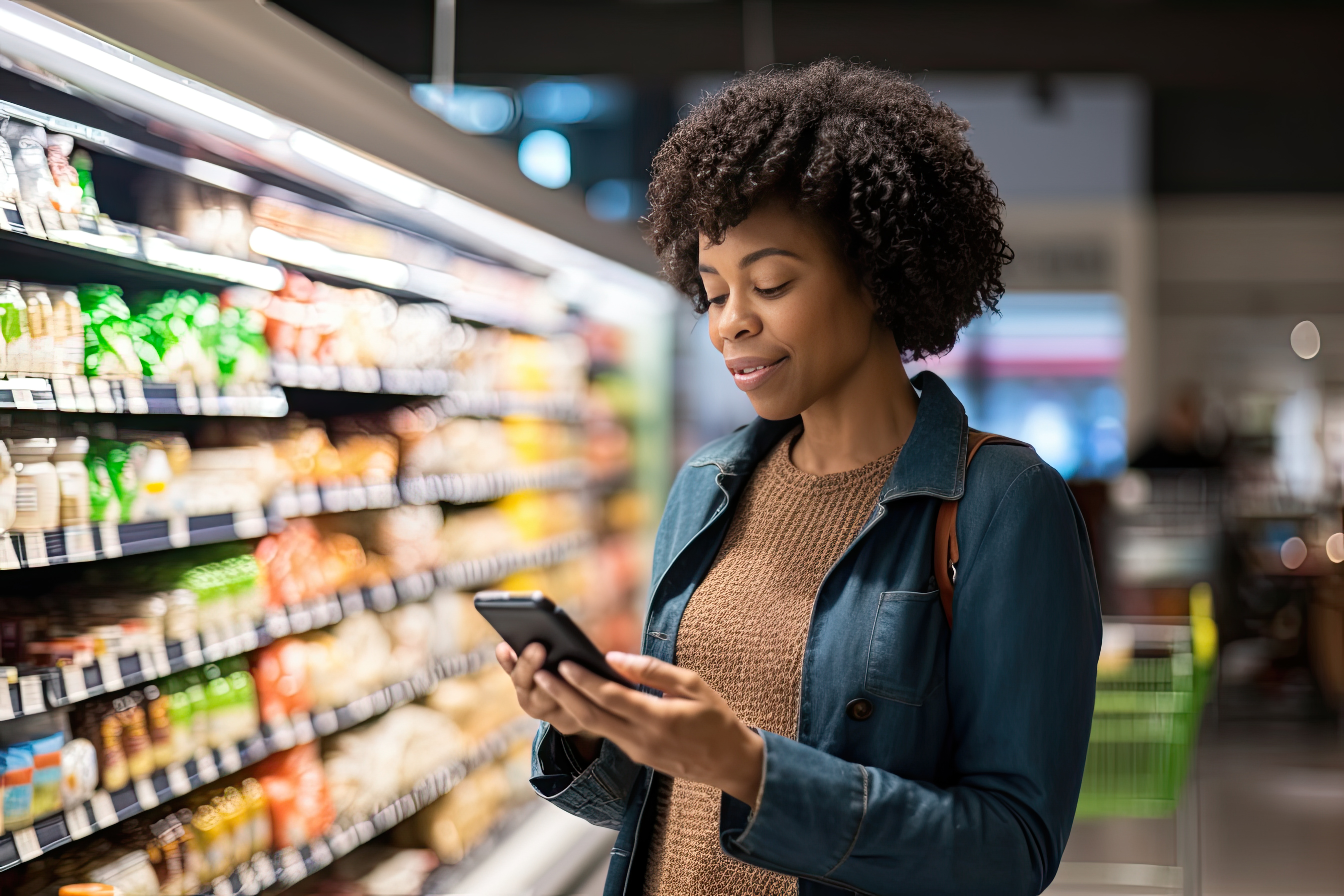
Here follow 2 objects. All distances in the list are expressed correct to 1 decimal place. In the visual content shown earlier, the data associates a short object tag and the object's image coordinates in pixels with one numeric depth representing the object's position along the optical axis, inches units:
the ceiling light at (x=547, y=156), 403.2
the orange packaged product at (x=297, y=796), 122.7
